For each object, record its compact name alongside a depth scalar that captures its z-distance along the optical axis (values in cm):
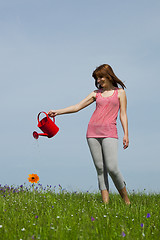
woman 545
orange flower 649
